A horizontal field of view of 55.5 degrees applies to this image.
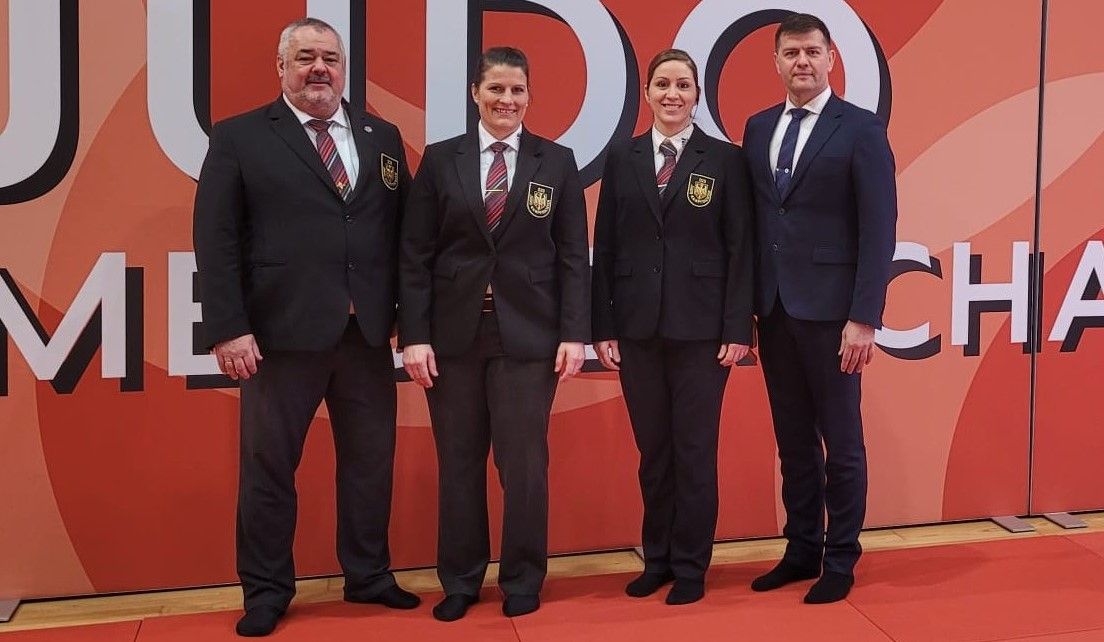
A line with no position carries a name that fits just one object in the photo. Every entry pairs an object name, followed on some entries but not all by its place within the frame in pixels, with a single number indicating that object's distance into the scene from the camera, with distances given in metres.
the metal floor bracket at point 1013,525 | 4.08
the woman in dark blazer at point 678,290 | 3.17
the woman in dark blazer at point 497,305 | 3.08
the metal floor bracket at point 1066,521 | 4.12
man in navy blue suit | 3.15
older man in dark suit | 2.98
